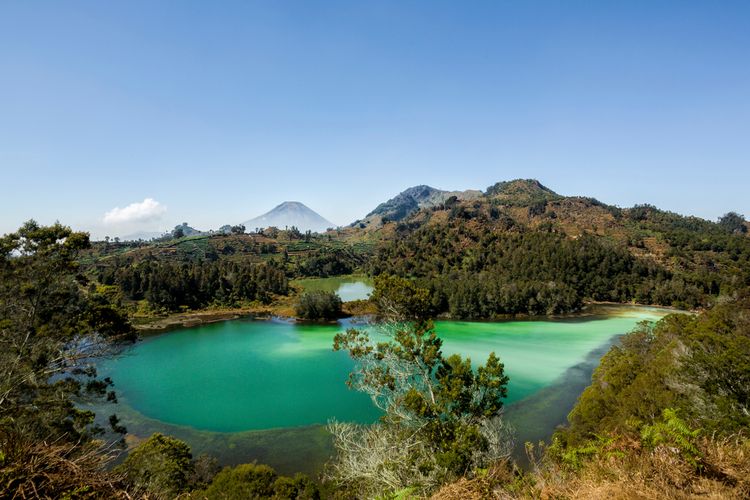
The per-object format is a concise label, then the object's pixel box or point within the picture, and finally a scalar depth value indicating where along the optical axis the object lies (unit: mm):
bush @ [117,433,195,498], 14961
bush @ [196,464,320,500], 14898
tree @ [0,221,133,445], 12000
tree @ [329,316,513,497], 10898
